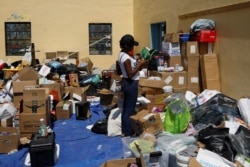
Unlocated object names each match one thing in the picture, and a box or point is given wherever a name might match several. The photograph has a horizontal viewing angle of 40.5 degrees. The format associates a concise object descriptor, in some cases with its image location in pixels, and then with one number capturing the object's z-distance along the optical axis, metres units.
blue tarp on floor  4.80
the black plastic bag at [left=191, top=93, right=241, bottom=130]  5.24
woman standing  5.22
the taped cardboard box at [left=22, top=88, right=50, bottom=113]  5.79
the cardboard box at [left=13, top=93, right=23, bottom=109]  6.80
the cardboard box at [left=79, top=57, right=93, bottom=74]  10.55
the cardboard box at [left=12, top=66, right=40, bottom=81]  7.62
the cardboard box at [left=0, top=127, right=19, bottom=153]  5.18
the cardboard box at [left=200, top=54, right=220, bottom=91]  6.75
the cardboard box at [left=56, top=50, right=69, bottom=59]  11.57
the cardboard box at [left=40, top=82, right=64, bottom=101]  7.60
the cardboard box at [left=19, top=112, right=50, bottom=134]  5.68
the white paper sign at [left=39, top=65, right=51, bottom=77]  8.66
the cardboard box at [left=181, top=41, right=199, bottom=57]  6.85
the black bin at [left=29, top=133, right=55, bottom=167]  4.54
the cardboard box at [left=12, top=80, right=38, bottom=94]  6.80
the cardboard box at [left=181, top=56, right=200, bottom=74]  6.95
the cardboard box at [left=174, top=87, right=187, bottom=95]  7.05
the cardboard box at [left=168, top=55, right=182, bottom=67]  7.27
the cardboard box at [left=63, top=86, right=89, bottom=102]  8.01
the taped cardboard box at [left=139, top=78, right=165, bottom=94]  6.90
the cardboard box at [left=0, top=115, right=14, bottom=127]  5.67
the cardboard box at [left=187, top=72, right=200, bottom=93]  7.05
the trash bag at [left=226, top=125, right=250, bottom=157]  4.12
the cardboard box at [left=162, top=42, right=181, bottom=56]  7.26
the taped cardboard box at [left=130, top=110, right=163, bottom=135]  5.01
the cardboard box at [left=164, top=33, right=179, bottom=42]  7.16
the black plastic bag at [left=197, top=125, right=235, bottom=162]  4.08
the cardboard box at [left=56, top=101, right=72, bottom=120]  7.10
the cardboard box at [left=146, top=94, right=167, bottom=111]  6.53
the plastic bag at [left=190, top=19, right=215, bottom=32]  6.70
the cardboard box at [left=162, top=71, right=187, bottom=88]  7.06
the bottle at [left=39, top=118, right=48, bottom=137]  4.81
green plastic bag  5.08
